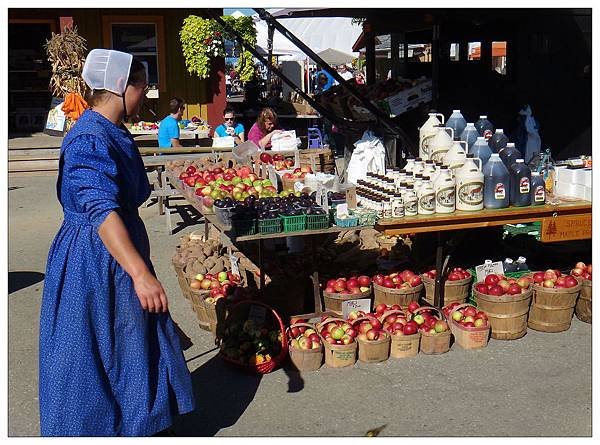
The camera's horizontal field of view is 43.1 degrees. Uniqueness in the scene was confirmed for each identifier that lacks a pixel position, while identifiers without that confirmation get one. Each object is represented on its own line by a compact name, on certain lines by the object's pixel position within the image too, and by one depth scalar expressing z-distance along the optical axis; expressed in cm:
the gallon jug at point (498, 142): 567
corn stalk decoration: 1216
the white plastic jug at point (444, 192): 504
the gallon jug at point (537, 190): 528
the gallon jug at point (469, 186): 507
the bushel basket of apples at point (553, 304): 533
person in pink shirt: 898
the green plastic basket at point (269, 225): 473
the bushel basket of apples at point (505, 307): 522
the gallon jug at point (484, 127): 584
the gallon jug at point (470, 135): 553
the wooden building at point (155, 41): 1585
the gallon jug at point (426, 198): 502
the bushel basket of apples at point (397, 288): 538
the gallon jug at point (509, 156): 539
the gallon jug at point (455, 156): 519
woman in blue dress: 317
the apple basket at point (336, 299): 529
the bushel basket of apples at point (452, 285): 554
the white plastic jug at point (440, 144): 544
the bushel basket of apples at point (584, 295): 552
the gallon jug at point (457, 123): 572
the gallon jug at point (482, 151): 532
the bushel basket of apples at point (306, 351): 475
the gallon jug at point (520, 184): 521
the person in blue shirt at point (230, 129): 1140
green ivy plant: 1521
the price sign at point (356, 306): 531
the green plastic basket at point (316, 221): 483
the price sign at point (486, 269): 561
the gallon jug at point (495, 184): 514
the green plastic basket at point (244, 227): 471
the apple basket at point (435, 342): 499
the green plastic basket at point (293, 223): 477
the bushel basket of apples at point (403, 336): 495
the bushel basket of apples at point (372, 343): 486
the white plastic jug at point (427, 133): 563
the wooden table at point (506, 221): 496
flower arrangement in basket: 472
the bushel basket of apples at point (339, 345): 480
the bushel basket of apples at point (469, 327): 509
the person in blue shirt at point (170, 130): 1045
